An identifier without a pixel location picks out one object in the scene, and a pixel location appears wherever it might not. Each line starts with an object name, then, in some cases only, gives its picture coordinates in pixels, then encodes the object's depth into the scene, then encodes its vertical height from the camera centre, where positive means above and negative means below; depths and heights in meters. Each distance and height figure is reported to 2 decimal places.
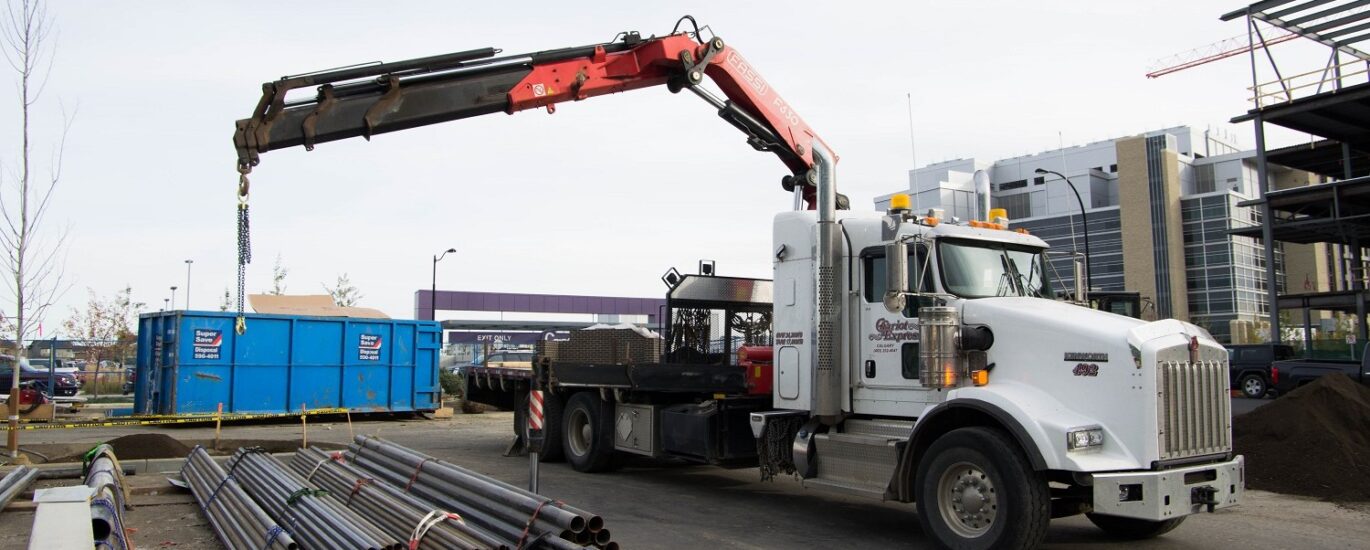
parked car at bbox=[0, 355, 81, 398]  31.08 -0.44
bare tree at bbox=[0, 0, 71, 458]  12.87 +1.61
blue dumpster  20.39 +0.02
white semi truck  7.07 -0.02
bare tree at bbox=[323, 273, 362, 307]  42.56 +3.13
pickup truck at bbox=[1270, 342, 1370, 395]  25.19 -0.33
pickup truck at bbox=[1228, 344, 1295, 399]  29.22 -0.25
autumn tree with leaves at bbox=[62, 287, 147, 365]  42.66 +1.68
